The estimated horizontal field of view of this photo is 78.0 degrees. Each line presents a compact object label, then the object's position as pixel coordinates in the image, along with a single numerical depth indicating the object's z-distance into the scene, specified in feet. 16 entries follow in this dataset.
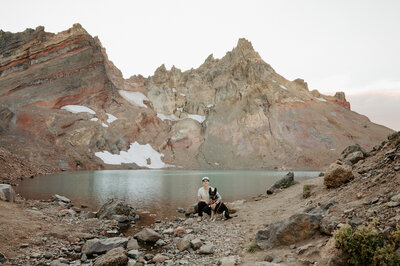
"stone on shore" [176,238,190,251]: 34.30
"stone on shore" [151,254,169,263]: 30.81
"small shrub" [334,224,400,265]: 17.22
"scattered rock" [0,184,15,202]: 60.03
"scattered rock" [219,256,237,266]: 26.68
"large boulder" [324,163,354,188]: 44.45
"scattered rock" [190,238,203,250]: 33.78
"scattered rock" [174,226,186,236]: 42.81
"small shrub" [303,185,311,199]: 51.78
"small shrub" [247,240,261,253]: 29.78
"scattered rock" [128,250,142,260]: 32.22
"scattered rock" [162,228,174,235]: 44.68
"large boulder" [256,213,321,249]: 27.58
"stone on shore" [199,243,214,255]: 31.73
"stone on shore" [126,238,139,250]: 35.78
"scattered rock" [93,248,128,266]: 28.32
